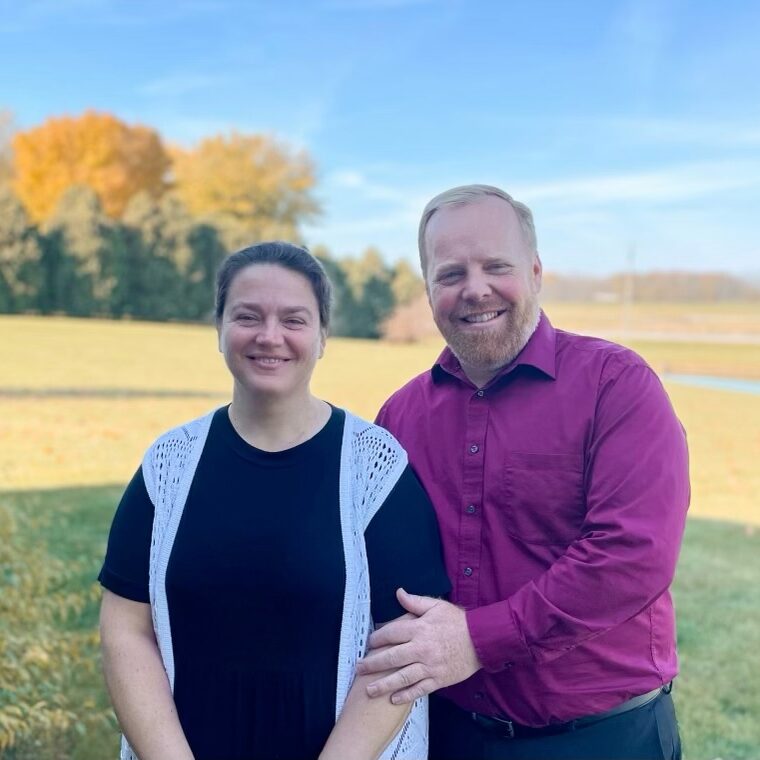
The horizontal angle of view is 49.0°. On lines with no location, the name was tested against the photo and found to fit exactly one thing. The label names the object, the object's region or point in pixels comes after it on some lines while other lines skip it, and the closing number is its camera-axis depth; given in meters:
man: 1.77
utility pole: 41.58
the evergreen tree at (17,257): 31.04
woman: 1.78
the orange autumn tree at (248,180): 51.03
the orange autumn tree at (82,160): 45.25
